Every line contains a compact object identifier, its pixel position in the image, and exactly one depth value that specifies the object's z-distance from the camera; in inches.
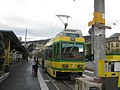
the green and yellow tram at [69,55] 305.1
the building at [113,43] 1912.3
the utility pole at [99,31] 140.9
